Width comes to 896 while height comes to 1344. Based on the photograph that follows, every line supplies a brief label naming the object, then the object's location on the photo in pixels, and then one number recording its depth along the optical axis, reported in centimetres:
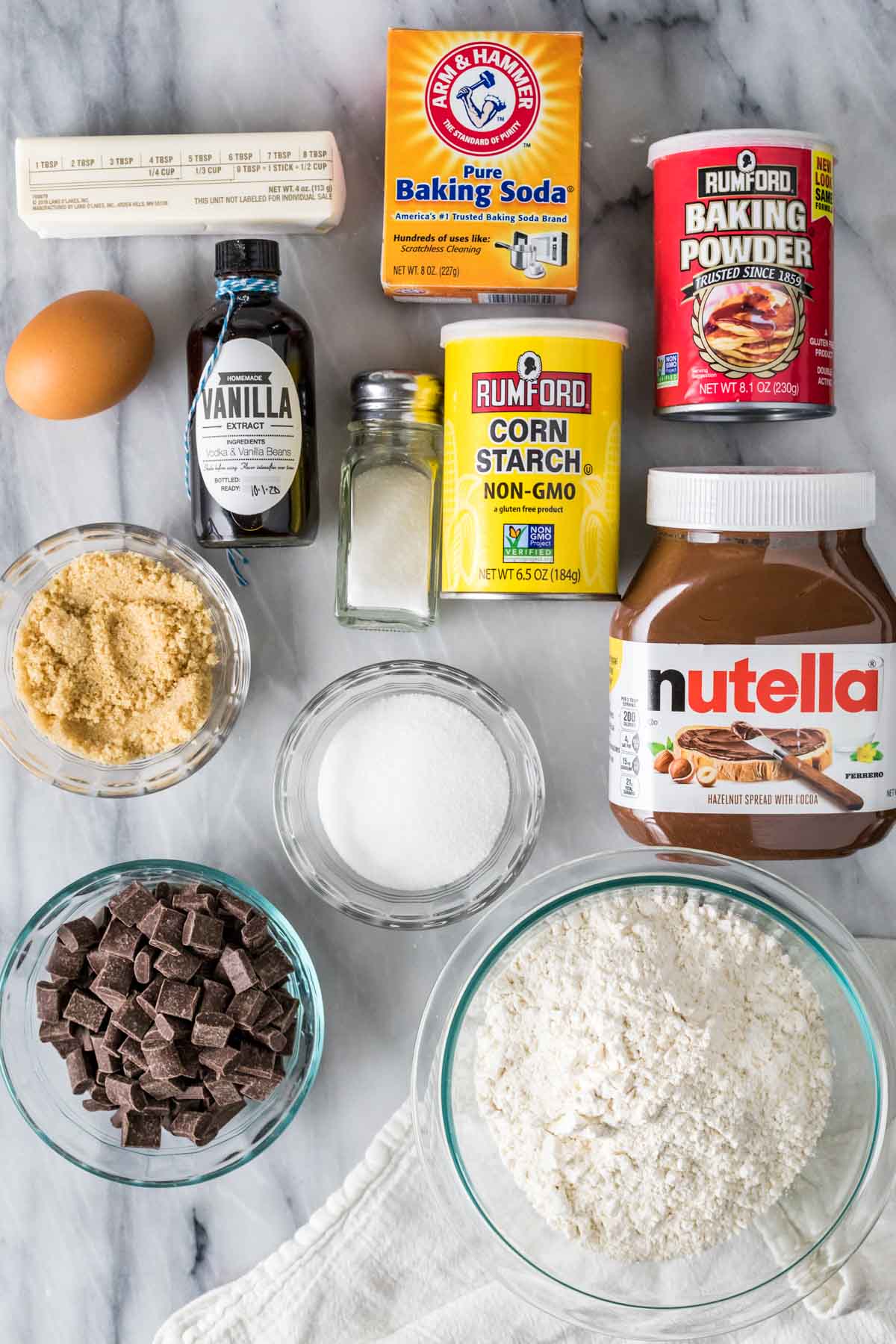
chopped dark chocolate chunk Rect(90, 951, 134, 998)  105
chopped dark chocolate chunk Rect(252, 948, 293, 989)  106
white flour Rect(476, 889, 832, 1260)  90
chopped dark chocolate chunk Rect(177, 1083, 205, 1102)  106
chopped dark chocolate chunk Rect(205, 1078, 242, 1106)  105
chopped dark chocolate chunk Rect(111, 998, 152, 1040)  104
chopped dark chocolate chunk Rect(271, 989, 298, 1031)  108
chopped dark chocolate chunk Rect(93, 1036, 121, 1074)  106
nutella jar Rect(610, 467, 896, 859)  99
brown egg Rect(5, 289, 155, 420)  104
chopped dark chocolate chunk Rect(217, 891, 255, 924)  108
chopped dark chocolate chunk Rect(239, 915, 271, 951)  106
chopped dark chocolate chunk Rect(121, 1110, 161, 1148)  107
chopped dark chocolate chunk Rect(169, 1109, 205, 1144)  106
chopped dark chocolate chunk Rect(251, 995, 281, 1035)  106
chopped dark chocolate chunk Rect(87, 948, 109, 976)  107
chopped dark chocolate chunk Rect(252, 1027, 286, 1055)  106
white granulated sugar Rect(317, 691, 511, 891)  108
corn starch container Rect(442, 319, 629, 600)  101
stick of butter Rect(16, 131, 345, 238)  106
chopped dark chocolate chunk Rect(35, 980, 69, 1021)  107
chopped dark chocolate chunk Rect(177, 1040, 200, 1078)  106
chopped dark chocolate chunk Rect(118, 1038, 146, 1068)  105
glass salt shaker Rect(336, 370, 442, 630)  109
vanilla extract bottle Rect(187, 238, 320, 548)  103
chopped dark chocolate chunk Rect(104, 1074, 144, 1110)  105
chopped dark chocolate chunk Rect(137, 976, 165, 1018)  105
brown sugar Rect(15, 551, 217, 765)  107
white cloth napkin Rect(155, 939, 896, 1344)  111
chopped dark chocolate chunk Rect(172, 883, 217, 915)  107
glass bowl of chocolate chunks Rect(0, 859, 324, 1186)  105
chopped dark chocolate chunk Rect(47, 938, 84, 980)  107
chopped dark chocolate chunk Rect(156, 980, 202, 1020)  104
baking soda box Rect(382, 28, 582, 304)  104
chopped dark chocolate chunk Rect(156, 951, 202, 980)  104
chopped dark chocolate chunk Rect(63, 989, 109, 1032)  106
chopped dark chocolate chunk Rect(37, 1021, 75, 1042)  107
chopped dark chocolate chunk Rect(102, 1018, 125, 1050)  106
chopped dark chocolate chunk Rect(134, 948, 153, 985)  105
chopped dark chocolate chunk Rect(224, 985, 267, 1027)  104
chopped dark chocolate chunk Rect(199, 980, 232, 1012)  105
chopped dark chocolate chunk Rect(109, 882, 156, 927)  107
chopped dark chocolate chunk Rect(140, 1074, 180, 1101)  106
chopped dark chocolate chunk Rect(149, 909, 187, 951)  105
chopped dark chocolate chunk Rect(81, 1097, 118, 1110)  109
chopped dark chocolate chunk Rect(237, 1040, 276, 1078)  105
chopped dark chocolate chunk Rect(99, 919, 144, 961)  106
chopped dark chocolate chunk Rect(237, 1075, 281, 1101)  106
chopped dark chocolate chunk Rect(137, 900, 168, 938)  105
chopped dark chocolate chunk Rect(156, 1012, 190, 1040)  104
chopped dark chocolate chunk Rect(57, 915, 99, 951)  108
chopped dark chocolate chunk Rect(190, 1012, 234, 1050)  104
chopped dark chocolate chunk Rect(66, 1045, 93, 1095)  107
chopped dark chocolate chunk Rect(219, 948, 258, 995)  104
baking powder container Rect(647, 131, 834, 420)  99
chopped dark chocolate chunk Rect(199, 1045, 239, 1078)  104
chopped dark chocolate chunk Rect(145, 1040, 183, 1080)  103
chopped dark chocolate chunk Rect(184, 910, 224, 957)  104
